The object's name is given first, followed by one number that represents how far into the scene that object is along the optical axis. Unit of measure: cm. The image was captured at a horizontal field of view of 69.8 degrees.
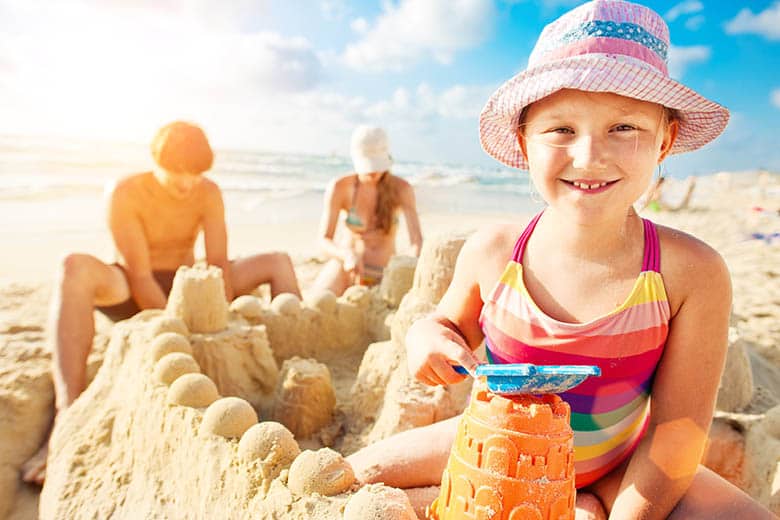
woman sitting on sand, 441
